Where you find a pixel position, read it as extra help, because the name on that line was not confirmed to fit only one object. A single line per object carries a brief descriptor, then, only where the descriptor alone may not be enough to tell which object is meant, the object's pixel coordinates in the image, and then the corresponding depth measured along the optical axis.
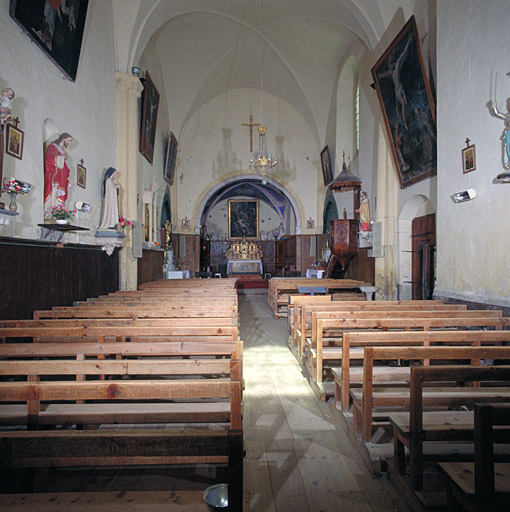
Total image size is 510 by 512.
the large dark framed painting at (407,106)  7.21
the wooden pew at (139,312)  4.55
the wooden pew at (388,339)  3.01
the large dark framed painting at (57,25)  5.02
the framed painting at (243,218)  24.73
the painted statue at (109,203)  7.78
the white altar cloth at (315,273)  13.56
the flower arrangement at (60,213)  5.33
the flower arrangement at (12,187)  4.35
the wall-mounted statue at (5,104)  4.07
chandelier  13.02
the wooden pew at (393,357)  2.36
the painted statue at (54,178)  5.59
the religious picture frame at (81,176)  6.92
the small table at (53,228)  5.37
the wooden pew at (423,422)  1.96
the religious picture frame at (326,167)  15.71
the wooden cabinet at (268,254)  24.38
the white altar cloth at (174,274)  14.37
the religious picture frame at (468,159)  5.45
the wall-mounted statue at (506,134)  4.53
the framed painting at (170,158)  14.17
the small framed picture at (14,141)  4.67
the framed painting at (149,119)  10.19
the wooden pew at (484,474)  1.44
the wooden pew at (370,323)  3.74
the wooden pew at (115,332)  3.38
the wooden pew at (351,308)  4.84
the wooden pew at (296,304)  5.62
